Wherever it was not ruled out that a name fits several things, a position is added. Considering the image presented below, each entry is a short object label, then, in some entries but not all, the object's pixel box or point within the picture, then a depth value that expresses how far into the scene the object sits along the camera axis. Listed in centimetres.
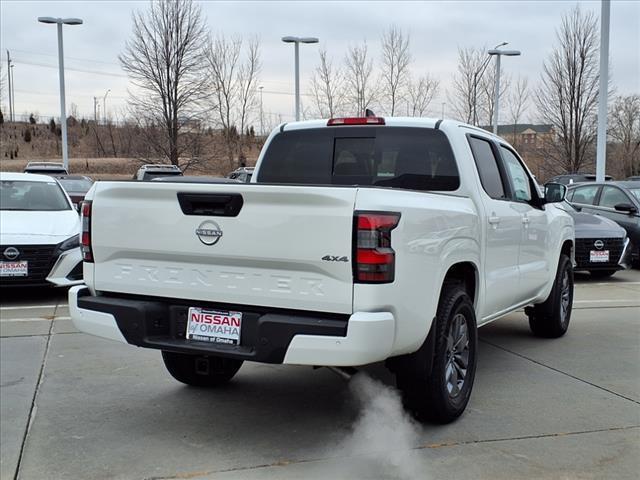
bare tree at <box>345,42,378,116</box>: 2914
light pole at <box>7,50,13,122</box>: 6369
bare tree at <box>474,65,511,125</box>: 3181
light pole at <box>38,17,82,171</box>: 2399
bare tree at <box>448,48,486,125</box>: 3116
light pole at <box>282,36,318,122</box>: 2436
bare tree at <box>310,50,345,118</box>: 2969
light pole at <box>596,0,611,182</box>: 1662
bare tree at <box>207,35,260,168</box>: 3244
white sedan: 834
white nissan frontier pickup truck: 345
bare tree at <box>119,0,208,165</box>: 2694
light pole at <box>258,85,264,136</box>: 4480
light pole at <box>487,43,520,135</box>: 2620
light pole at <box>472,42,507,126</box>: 3108
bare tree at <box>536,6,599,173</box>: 2652
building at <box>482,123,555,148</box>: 3044
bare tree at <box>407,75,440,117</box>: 3044
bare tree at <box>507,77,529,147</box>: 3561
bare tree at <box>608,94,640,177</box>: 4022
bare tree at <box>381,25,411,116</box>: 2900
